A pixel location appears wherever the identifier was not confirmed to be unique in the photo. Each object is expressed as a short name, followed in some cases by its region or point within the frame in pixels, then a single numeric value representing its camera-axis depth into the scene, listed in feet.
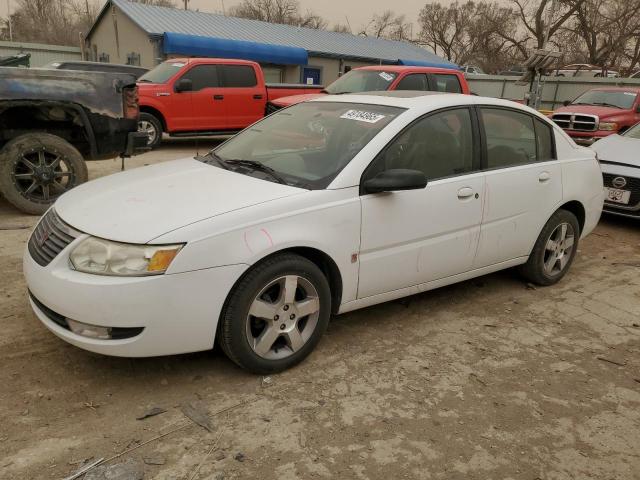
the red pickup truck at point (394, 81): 31.12
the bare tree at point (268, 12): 171.42
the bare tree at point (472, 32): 128.63
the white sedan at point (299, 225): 8.74
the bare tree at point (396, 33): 172.24
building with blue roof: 69.10
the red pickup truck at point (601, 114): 36.45
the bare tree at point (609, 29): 97.71
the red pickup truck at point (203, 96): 34.81
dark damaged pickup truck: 18.25
